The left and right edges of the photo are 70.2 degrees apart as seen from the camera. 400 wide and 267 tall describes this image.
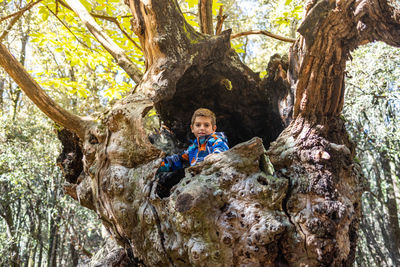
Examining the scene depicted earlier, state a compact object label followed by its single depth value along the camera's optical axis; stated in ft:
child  9.04
